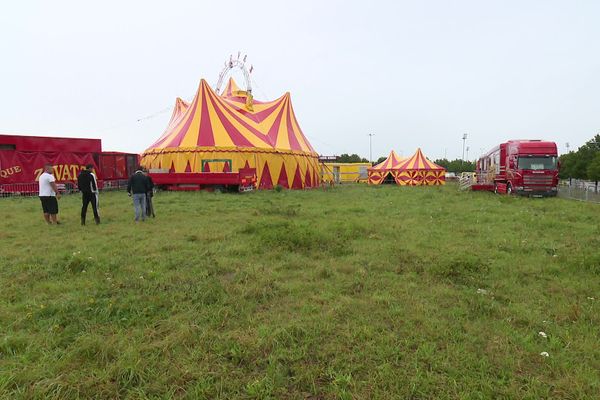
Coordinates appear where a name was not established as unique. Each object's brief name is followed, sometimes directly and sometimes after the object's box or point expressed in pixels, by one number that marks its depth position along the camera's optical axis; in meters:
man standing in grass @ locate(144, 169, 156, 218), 9.14
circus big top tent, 19.94
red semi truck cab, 17.66
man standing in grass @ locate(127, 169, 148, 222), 8.85
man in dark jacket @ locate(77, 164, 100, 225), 8.32
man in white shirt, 8.45
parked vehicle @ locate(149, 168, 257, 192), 17.80
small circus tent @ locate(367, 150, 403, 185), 35.88
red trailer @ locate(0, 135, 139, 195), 16.73
